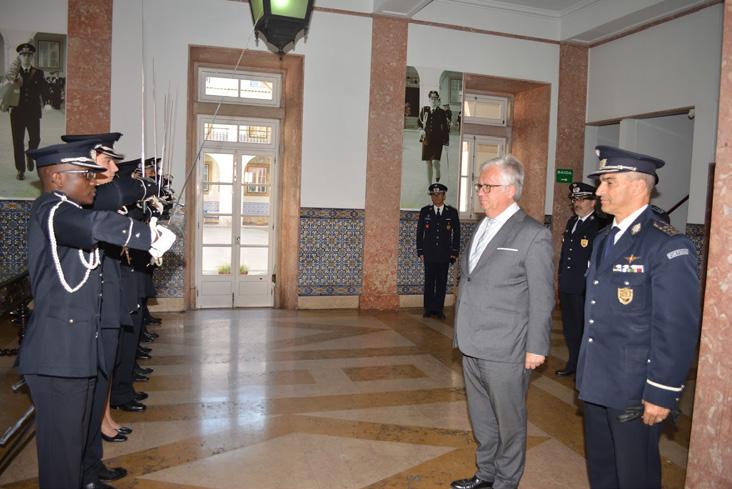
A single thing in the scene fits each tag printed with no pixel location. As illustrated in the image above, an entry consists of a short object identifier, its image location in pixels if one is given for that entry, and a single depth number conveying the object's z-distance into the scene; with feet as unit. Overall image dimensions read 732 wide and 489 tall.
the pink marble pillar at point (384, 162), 25.90
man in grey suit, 8.82
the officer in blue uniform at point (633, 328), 6.70
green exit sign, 28.99
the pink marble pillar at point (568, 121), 28.96
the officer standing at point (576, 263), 16.43
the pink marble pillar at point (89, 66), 22.27
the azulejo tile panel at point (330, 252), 25.59
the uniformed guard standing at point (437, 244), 24.84
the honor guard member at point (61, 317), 7.38
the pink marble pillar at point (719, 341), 7.84
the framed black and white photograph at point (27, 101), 21.74
